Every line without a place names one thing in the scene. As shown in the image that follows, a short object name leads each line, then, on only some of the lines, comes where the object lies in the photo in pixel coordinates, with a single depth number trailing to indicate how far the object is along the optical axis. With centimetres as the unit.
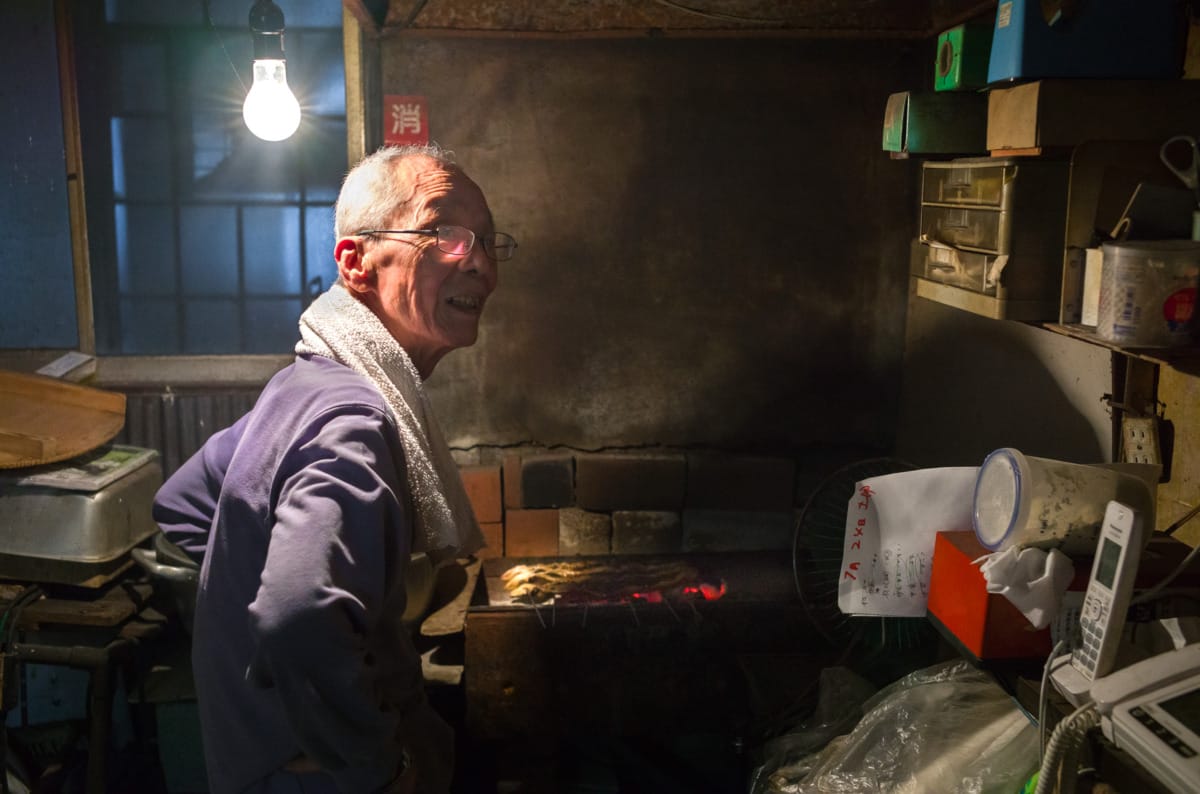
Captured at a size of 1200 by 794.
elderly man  149
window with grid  425
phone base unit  142
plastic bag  204
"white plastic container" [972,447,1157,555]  192
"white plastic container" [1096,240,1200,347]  188
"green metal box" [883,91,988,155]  257
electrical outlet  238
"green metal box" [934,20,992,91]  241
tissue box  192
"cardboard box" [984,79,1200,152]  211
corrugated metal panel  427
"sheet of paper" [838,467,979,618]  225
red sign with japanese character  403
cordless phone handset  165
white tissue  185
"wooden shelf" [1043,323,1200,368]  187
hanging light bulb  343
